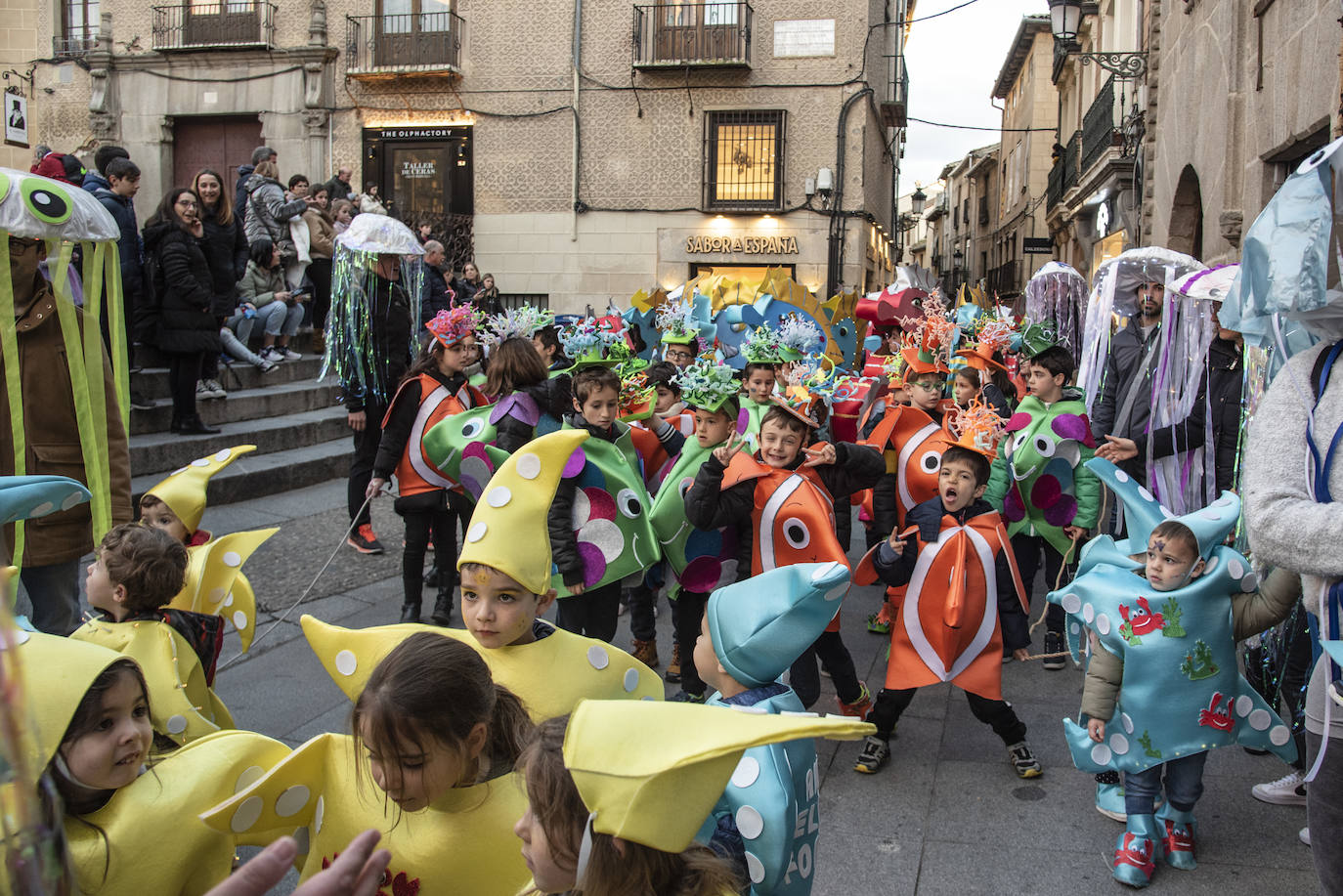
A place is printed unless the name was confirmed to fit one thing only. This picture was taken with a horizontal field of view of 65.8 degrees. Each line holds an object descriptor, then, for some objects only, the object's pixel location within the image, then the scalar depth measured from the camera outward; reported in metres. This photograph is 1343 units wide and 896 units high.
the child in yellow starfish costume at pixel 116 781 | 1.96
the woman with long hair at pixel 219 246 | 8.89
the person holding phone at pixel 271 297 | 10.81
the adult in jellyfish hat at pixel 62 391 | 3.41
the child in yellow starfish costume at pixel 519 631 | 2.46
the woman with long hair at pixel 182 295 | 8.17
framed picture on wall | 7.65
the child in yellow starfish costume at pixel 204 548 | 3.40
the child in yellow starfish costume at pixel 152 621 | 2.76
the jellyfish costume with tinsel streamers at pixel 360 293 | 6.73
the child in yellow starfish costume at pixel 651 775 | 1.37
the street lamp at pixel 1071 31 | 12.56
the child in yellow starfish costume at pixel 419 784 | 1.95
